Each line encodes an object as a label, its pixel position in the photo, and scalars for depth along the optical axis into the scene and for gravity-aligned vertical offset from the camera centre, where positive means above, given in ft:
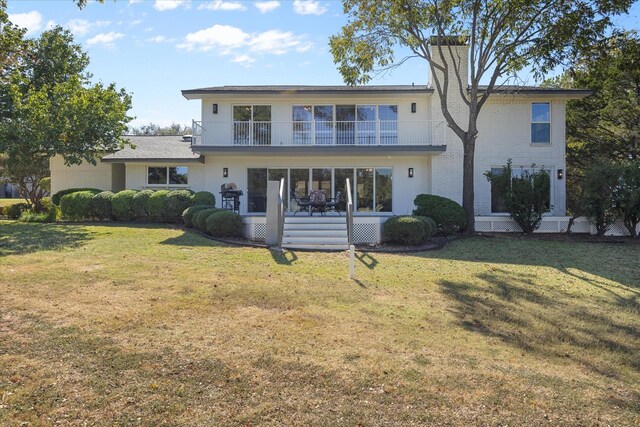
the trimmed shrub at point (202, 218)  47.50 -1.82
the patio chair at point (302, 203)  52.65 -0.21
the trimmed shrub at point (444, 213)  49.67 -1.30
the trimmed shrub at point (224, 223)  45.37 -2.28
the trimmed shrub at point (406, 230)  44.19 -2.87
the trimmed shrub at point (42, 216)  59.93 -2.08
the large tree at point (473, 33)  46.44 +19.15
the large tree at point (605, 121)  74.54 +14.55
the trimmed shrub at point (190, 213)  50.18 -1.37
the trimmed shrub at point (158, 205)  54.60 -0.49
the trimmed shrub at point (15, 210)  68.03 -1.41
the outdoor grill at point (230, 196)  55.72 +0.66
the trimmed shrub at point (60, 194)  64.89 +1.03
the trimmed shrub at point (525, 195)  51.83 +0.75
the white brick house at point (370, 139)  61.05 +8.63
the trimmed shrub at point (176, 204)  54.34 -0.36
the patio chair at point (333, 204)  52.06 -0.32
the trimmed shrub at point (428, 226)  45.32 -2.55
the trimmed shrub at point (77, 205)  57.57 -0.52
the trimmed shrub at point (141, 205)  55.62 -0.50
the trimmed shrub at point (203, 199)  54.39 +0.26
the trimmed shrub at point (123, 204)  56.18 -0.38
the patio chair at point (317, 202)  51.65 -0.09
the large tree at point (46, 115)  58.75 +11.88
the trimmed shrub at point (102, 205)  57.41 -0.52
